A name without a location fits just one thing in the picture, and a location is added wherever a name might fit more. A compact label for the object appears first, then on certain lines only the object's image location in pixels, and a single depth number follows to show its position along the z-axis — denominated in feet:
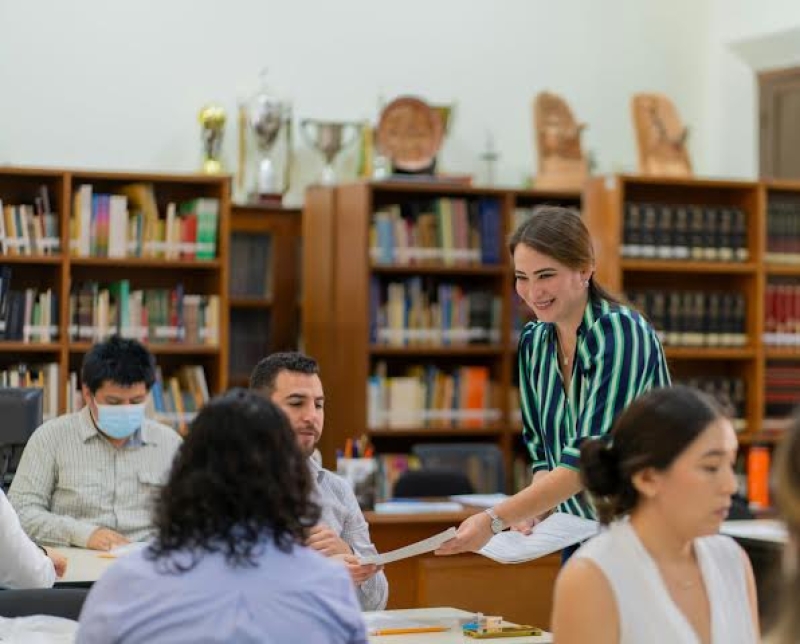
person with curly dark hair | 7.38
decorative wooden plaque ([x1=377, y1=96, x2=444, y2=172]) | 28.25
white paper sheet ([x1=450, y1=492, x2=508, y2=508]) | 20.18
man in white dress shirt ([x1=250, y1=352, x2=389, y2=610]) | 13.03
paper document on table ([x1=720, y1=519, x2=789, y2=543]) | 18.28
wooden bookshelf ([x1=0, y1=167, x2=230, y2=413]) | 24.76
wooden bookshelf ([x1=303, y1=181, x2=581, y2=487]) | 27.20
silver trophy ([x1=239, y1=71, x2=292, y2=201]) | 28.32
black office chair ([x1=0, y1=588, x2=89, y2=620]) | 10.87
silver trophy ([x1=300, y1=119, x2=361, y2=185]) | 28.81
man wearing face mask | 16.67
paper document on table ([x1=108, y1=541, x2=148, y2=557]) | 15.34
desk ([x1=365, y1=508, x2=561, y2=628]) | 18.11
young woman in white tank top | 8.43
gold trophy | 27.96
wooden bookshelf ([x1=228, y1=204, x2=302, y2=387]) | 28.43
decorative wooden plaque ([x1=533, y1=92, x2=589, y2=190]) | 29.55
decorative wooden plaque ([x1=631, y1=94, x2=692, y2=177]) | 29.58
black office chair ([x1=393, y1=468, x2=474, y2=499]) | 21.79
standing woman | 11.96
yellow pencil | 11.43
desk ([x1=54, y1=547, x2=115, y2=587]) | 13.66
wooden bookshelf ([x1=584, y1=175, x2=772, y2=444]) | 27.04
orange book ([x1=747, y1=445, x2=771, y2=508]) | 24.70
